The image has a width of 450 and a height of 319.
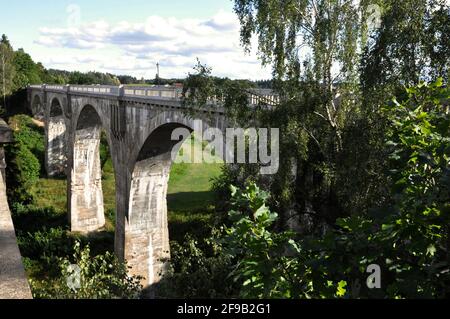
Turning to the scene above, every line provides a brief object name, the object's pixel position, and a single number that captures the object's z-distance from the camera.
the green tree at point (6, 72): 72.38
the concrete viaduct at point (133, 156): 19.14
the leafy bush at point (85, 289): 9.35
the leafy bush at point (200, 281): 12.92
